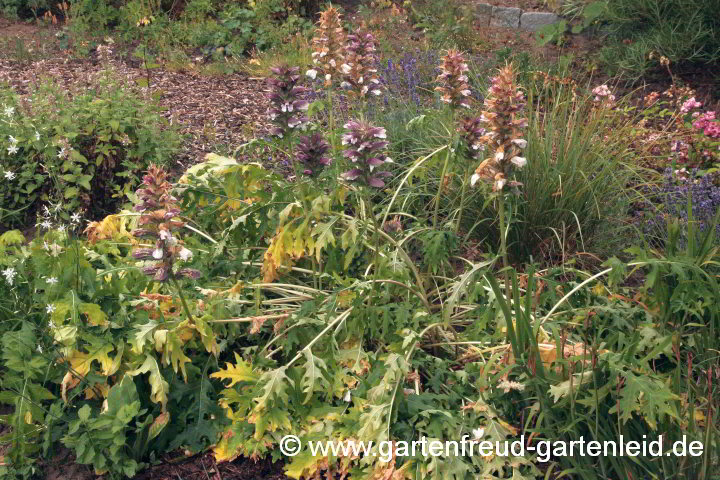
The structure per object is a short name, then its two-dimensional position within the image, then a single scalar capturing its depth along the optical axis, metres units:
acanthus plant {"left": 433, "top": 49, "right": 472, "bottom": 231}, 2.98
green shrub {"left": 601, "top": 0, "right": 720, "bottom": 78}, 6.01
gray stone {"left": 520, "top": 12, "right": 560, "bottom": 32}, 7.72
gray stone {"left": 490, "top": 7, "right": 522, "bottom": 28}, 7.95
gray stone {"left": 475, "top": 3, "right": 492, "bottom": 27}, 8.09
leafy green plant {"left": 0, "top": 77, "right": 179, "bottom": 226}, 4.40
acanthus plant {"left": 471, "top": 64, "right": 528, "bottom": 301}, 2.40
